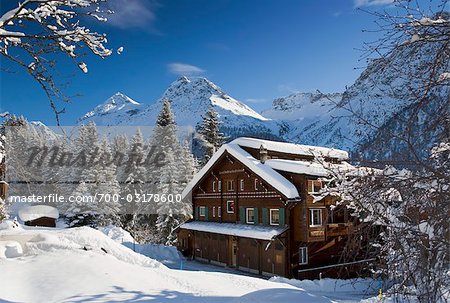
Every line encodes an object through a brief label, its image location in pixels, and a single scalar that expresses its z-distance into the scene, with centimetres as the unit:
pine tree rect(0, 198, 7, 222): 2127
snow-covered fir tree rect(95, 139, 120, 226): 4150
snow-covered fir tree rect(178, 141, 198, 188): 4174
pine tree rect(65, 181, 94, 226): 4166
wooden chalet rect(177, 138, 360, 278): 2595
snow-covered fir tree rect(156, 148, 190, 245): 4031
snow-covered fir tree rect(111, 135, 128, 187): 4516
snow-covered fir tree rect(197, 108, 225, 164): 4716
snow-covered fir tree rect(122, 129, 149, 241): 4253
